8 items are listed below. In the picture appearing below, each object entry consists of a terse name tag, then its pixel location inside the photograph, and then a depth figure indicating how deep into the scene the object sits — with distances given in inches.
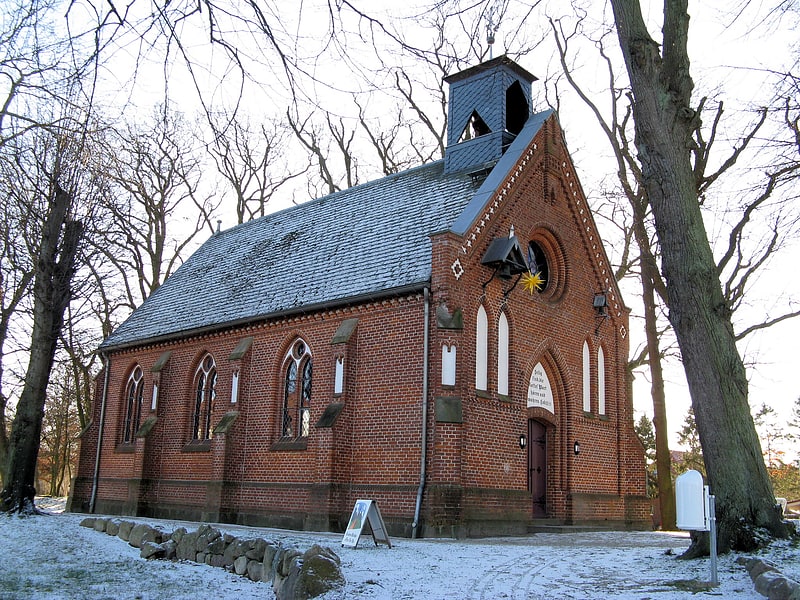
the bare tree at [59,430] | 1578.5
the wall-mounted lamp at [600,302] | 837.2
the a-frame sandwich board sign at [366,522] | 498.7
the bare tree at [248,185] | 1448.1
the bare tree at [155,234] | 1336.1
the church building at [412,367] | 664.4
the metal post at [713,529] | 335.9
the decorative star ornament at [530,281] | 750.5
